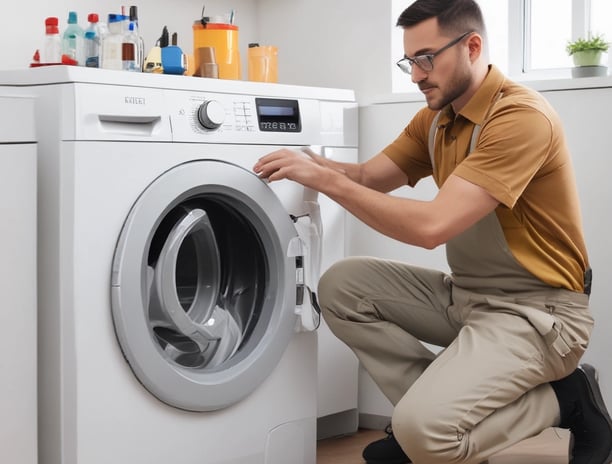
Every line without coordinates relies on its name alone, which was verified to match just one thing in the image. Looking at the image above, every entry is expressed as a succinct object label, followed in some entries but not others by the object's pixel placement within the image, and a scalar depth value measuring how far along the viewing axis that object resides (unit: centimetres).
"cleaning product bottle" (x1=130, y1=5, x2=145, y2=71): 211
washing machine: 173
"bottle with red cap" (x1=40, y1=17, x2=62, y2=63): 212
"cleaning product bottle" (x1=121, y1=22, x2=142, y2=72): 206
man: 186
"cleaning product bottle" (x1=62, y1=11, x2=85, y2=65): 212
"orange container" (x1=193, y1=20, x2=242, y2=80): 243
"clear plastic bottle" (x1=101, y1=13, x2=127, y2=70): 206
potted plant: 249
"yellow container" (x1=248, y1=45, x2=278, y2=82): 255
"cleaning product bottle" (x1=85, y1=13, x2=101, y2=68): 210
